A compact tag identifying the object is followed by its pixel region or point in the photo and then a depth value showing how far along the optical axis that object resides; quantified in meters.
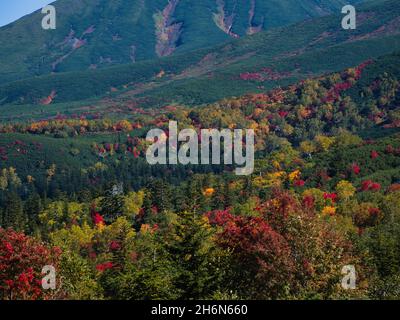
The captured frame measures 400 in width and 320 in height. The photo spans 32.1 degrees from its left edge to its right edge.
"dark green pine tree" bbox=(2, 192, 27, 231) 121.41
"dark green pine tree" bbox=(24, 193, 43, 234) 126.64
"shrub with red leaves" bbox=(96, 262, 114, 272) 80.06
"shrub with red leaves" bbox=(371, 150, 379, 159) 151.88
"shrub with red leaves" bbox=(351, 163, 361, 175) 144.38
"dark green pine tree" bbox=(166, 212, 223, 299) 45.34
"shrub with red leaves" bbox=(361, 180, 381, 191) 121.95
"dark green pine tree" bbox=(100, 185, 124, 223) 127.58
